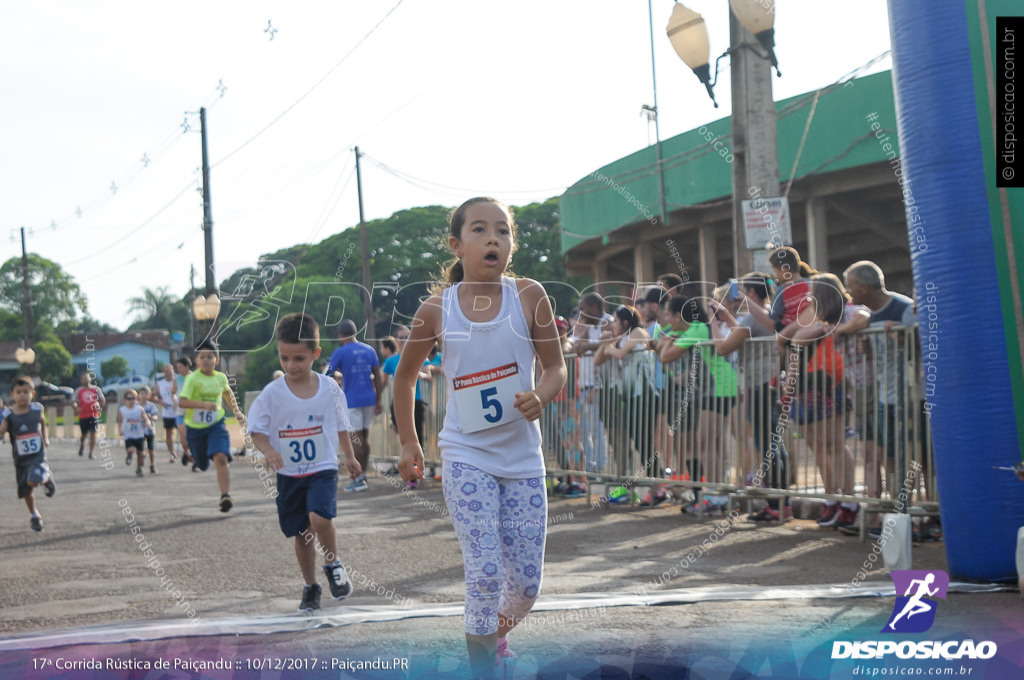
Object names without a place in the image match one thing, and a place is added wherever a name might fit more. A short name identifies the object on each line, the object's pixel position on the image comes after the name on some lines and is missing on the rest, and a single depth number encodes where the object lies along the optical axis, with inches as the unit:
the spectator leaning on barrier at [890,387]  279.7
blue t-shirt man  494.9
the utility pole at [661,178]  960.4
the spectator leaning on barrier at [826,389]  297.3
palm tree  1498.5
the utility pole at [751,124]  365.7
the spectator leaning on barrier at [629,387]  379.9
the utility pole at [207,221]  1061.8
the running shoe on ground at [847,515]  300.6
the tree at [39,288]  1496.1
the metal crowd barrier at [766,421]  280.1
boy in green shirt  408.8
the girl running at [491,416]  141.0
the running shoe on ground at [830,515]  305.4
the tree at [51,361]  1454.2
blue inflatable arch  219.1
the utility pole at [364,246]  1315.5
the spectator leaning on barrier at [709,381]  339.6
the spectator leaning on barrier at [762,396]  320.8
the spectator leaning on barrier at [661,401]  366.6
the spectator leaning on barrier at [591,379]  409.1
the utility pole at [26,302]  1587.5
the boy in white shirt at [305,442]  225.3
